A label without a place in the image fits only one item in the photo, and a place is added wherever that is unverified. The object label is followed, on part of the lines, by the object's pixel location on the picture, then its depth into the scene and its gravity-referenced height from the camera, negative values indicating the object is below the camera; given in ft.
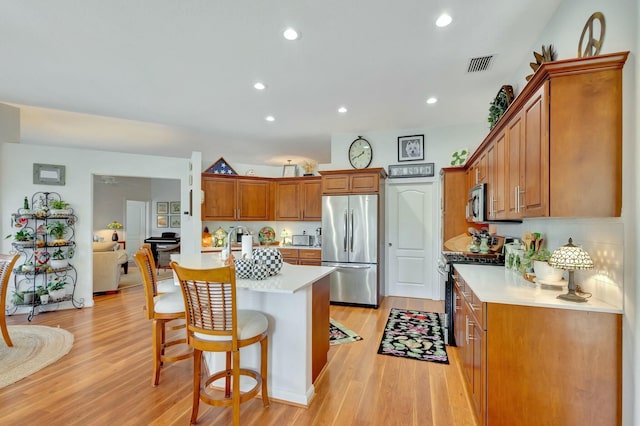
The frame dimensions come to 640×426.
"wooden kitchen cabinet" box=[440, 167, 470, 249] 14.70 +0.57
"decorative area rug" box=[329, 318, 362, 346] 11.09 -4.83
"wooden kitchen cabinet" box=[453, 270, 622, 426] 5.12 -2.78
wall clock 17.40 +3.56
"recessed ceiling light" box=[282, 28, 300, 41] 7.84 +4.85
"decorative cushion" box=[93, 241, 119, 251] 18.30 -2.15
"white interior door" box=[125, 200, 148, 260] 33.19 -1.42
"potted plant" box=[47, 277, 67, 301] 14.17 -3.70
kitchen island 7.29 -3.05
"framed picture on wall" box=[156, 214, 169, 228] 33.04 -0.95
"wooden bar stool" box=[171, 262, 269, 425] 5.81 -2.36
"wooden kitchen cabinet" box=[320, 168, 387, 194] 15.64 +1.75
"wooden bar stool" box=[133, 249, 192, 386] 7.89 -2.59
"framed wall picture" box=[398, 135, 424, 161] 16.62 +3.73
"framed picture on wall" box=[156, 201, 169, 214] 33.06 +0.62
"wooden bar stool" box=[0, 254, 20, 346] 10.03 -2.31
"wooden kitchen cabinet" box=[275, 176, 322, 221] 19.12 +0.92
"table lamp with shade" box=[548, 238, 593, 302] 5.43 -0.90
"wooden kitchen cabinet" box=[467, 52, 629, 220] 5.13 +1.40
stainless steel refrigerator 15.43 -1.80
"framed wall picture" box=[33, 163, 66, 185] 14.48 +1.90
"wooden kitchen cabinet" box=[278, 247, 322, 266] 17.29 -2.56
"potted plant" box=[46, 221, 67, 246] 14.40 -0.93
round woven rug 8.73 -4.73
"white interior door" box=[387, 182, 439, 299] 16.71 -1.53
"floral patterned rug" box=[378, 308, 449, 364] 10.04 -4.80
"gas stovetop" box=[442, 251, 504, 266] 10.15 -1.58
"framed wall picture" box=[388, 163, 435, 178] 16.44 +2.45
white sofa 17.40 -3.46
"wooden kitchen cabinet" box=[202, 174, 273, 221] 18.75 +0.96
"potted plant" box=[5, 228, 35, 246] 13.75 -1.16
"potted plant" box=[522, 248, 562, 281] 6.50 -1.24
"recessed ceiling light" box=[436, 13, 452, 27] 7.25 +4.85
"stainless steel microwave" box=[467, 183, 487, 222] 10.12 +0.38
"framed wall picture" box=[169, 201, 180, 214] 32.81 +0.73
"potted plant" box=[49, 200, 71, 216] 14.43 +0.21
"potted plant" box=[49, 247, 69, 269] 14.35 -2.33
